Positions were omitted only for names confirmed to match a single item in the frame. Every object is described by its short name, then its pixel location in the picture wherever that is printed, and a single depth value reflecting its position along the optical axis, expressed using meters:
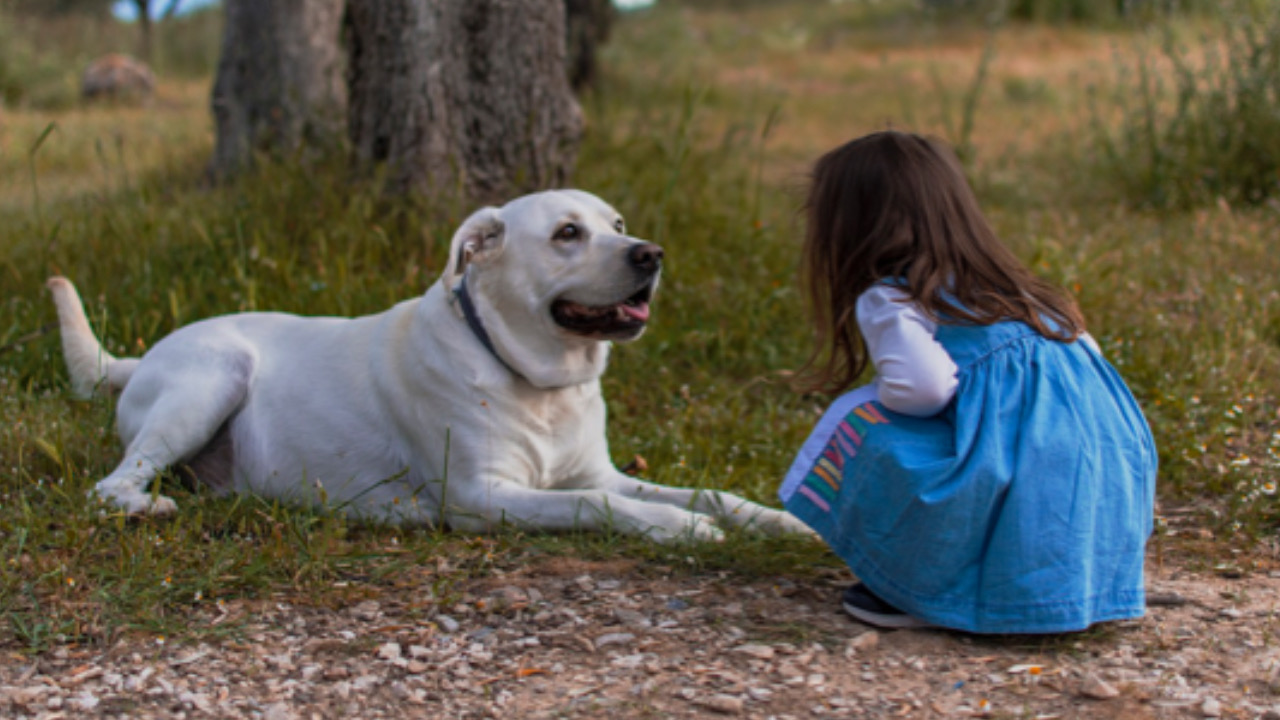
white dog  3.33
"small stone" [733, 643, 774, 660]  2.64
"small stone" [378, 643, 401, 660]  2.65
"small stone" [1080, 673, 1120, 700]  2.41
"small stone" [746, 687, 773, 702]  2.45
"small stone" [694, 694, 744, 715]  2.39
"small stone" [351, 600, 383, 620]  2.85
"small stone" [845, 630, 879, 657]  2.66
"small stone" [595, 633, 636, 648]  2.73
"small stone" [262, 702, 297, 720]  2.39
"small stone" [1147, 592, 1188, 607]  2.90
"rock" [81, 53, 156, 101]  12.43
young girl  2.60
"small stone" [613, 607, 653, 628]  2.81
